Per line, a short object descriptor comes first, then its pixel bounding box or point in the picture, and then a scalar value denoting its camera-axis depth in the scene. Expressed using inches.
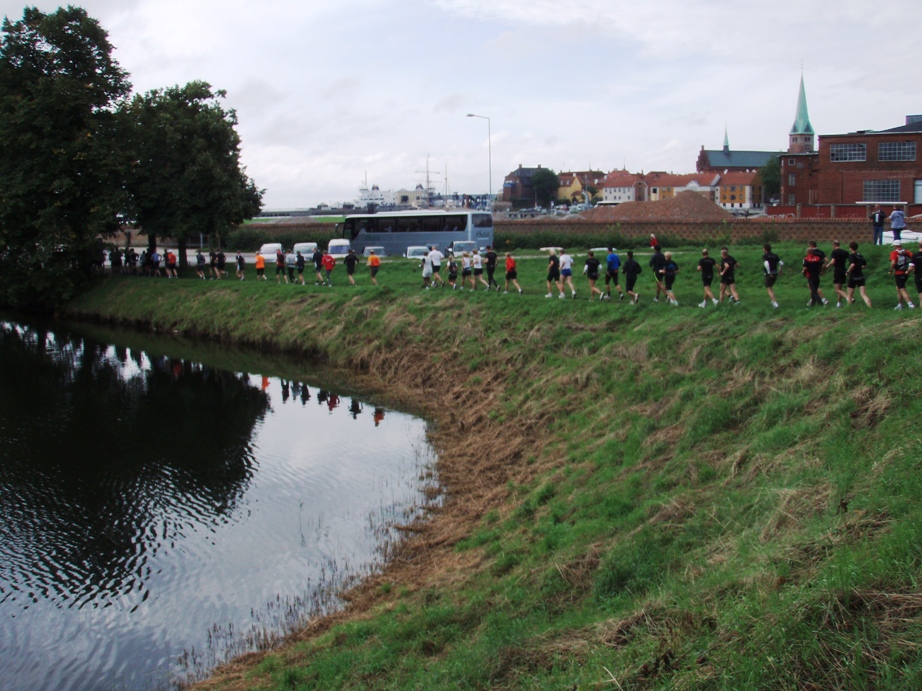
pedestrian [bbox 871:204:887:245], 1077.1
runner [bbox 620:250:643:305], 900.0
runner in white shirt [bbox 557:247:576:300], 1003.7
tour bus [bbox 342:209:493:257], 1961.1
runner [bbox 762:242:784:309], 768.9
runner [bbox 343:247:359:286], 1360.7
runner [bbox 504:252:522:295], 1103.2
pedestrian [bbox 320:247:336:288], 1430.9
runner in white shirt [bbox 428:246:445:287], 1249.4
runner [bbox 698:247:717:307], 816.3
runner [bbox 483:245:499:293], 1139.8
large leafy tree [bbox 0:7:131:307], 1544.0
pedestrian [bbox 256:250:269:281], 1552.7
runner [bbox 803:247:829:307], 741.3
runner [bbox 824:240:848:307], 719.1
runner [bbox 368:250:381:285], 1337.4
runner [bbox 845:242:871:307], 692.7
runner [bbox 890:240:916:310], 678.5
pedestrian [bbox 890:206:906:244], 1037.9
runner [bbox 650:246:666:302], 864.3
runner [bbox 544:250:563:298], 1017.5
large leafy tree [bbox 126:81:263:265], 1681.8
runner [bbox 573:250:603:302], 946.9
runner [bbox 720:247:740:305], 790.8
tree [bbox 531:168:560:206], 6815.9
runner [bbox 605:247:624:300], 922.1
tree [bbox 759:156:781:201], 4971.0
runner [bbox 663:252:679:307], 857.5
